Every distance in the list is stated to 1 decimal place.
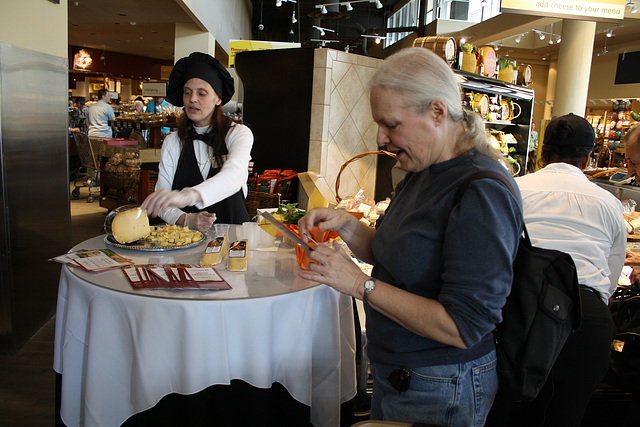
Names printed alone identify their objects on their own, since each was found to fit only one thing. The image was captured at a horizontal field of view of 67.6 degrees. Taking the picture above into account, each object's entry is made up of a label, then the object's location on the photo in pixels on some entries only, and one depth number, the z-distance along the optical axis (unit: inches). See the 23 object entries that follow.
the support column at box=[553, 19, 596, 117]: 321.4
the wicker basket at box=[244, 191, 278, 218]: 178.4
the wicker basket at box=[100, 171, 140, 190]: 247.0
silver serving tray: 77.0
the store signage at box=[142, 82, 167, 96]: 451.5
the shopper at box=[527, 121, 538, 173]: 313.9
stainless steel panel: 122.9
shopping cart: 320.0
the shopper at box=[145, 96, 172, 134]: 478.0
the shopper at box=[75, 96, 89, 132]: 542.6
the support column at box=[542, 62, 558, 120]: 642.5
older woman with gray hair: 42.3
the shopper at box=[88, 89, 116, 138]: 388.5
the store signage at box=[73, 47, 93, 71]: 681.0
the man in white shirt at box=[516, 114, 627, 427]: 78.5
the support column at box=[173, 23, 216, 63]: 418.0
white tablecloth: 59.2
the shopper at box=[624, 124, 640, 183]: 104.2
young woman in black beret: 97.3
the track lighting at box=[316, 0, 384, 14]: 439.8
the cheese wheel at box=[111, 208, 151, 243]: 76.5
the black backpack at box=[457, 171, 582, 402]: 45.3
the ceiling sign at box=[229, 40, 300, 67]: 426.3
